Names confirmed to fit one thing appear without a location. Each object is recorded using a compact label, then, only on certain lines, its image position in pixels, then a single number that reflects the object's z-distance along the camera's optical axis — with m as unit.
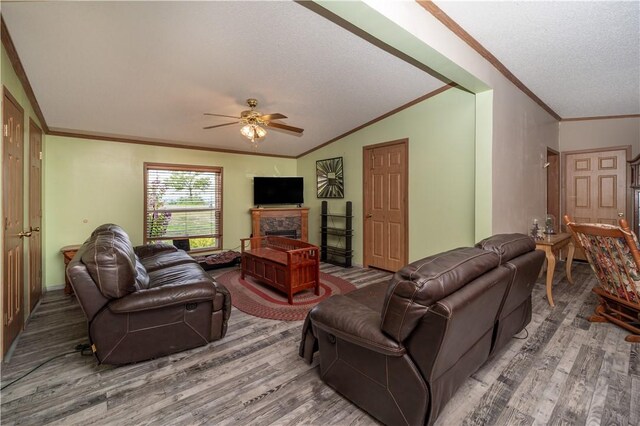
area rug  3.09
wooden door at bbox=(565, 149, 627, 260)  4.54
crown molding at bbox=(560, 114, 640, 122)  4.36
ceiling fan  3.25
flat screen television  5.69
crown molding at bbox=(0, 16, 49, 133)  2.09
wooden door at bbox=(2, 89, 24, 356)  2.07
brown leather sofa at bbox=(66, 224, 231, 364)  1.97
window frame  4.72
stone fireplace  5.55
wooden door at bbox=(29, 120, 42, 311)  2.92
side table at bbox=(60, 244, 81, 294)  3.68
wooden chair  2.33
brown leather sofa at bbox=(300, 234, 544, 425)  1.29
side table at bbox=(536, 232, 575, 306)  3.15
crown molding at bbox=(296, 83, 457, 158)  3.74
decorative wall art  5.41
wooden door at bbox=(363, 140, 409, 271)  4.41
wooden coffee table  3.38
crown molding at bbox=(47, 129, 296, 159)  4.01
